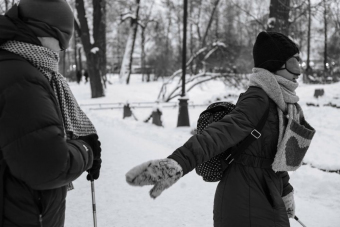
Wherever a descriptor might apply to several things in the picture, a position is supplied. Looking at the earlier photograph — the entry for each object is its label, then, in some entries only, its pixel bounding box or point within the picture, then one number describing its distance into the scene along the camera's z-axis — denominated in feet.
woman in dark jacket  6.98
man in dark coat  5.39
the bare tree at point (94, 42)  68.92
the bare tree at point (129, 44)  91.40
